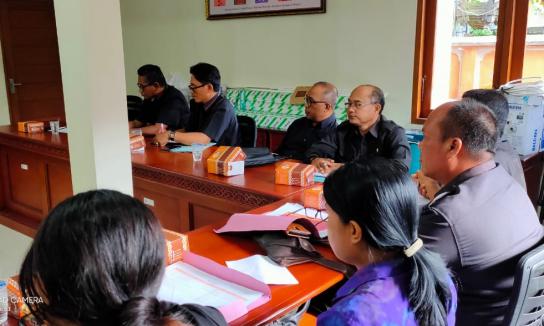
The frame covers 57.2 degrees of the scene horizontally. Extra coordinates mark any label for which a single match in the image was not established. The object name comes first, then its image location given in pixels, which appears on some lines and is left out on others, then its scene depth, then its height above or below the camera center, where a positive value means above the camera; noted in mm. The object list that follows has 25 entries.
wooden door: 5695 -26
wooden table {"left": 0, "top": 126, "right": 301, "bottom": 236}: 2322 -686
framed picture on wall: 4305 +422
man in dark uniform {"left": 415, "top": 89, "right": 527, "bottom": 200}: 1993 -428
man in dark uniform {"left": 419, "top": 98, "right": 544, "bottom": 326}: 1289 -467
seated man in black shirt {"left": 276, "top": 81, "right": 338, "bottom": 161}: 3166 -459
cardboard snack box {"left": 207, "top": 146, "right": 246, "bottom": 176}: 2428 -515
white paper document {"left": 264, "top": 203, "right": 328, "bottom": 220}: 1877 -592
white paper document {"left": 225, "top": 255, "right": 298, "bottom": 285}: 1362 -600
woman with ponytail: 928 -398
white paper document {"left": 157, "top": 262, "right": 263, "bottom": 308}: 1231 -592
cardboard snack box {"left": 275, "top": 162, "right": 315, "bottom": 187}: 2275 -543
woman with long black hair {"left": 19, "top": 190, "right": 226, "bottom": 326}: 704 -295
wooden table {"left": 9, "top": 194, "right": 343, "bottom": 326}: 1215 -609
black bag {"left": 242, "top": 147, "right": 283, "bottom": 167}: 2641 -542
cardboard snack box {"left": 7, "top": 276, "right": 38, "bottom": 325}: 1158 -573
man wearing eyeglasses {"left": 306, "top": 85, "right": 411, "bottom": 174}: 2748 -453
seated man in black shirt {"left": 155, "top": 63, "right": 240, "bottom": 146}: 3398 -373
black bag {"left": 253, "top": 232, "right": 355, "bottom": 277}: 1449 -581
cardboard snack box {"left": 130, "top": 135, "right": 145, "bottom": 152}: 3033 -526
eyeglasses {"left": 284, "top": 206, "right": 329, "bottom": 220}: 1863 -593
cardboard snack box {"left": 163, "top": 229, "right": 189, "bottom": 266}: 1416 -540
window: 3338 +38
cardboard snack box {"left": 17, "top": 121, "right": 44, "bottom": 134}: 3637 -502
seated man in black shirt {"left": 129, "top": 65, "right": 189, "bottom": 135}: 3939 -384
